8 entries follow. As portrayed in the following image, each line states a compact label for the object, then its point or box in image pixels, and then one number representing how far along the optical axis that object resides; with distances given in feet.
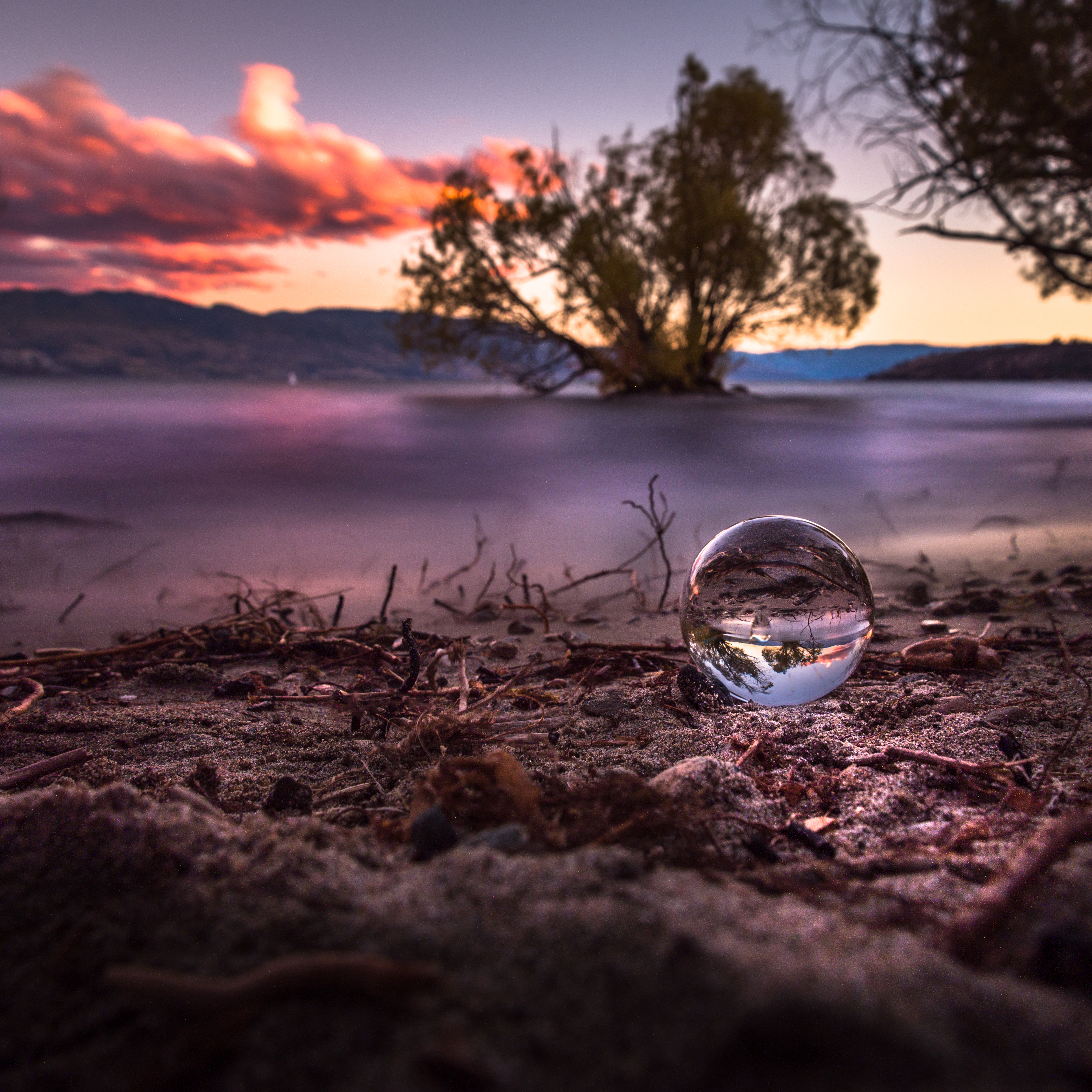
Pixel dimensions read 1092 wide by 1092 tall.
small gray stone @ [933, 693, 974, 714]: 0.94
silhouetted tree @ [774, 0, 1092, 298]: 14.36
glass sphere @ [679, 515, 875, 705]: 0.91
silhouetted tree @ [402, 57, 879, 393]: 38.51
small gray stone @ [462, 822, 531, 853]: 0.56
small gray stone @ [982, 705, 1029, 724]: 0.90
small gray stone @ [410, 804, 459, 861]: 0.58
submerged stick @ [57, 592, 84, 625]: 1.71
